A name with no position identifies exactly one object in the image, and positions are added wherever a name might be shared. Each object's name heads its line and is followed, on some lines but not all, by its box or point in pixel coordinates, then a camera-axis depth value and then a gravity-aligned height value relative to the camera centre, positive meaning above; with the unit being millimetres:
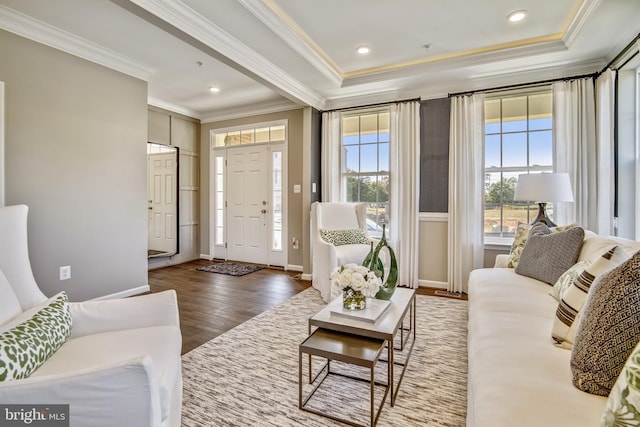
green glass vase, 2040 -388
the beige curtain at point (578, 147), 3230 +699
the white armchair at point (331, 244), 3506 -360
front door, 5305 +173
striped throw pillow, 1335 -378
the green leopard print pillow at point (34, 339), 985 -457
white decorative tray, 1715 -557
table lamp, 2842 +237
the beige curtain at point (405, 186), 4035 +354
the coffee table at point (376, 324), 1603 -590
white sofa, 936 -577
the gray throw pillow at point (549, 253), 2225 -295
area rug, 1627 -1032
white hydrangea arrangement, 1766 -373
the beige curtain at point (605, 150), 2990 +619
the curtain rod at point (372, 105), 4049 +1493
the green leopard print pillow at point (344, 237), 3934 -292
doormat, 4785 -868
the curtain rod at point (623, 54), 2633 +1448
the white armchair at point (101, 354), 880 -515
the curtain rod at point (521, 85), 3301 +1442
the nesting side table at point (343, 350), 1465 -663
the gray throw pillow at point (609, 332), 947 -367
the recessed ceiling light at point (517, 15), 2631 +1681
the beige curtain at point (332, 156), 4543 +832
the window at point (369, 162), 4426 +740
